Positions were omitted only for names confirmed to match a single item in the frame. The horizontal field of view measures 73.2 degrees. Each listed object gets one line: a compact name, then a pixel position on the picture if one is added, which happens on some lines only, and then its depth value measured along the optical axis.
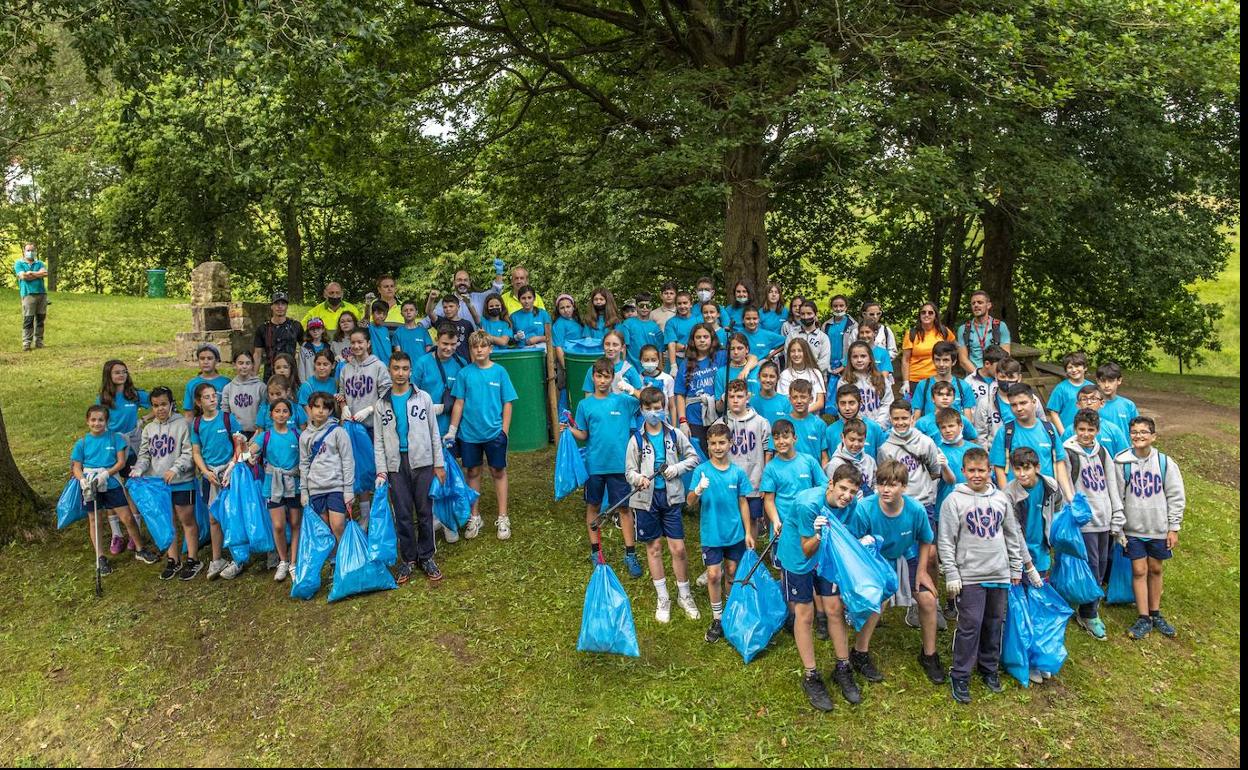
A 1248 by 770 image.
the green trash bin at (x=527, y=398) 8.34
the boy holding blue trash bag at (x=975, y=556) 4.82
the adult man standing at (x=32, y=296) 14.09
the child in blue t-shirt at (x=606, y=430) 6.23
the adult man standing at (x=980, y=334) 8.11
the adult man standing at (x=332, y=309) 8.21
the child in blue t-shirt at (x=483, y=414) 6.91
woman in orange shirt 8.01
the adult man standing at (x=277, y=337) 8.16
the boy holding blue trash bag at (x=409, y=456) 6.30
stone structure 13.31
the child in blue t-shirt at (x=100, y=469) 6.68
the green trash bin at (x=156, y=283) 24.08
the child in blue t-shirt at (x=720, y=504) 5.32
